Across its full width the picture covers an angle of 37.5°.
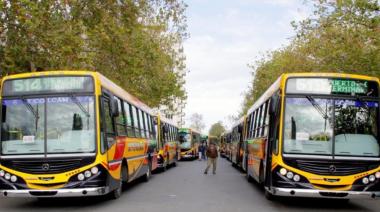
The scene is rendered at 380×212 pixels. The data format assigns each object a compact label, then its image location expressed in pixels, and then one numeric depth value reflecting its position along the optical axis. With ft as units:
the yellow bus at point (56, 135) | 38.32
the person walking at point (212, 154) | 83.18
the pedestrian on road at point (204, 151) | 157.05
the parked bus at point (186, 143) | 150.07
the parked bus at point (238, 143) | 90.48
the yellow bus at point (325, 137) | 38.22
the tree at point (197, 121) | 516.49
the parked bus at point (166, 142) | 89.15
